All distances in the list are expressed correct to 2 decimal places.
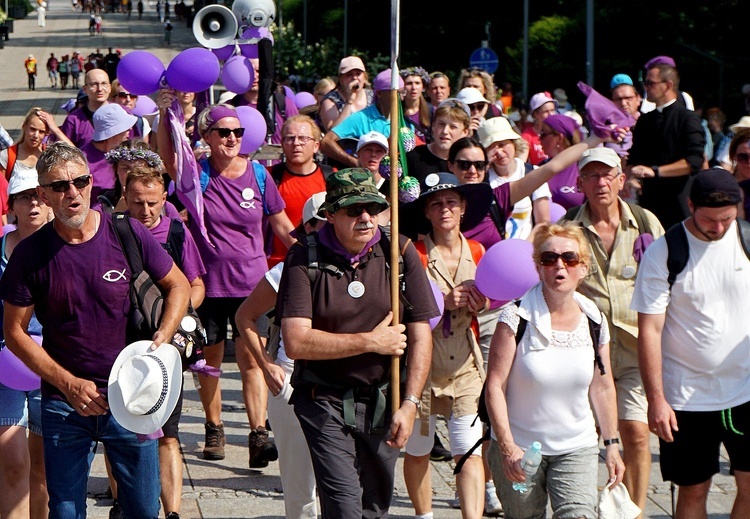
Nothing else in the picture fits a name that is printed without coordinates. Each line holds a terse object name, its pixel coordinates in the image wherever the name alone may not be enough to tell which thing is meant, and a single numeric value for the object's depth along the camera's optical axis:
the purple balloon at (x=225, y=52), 22.43
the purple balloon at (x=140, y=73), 18.85
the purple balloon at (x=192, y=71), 17.99
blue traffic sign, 51.70
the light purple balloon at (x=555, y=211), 16.04
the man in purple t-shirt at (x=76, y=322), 10.14
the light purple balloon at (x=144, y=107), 22.75
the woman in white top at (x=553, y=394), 10.35
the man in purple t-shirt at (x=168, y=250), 12.73
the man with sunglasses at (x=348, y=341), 10.36
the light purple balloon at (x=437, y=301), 12.11
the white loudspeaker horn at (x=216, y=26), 21.23
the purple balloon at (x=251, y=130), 17.93
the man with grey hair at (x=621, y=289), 12.78
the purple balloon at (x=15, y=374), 11.31
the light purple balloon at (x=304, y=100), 28.28
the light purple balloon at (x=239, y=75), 21.09
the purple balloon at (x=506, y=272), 12.46
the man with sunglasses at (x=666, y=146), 17.64
